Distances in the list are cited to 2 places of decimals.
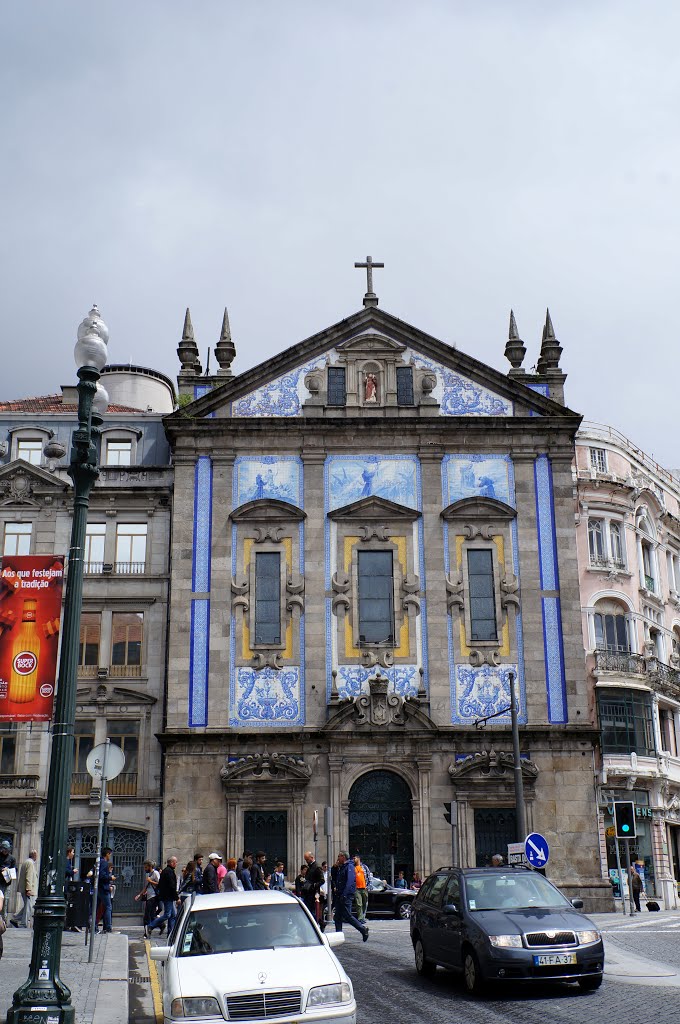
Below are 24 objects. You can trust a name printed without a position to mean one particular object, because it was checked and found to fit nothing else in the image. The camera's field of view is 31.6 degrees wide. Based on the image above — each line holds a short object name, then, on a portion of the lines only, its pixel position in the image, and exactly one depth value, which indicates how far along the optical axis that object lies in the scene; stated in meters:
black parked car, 33.78
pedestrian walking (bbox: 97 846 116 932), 28.28
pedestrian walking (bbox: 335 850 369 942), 25.05
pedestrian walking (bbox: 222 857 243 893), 27.07
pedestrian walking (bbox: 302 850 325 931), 25.84
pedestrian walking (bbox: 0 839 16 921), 17.67
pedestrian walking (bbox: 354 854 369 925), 29.33
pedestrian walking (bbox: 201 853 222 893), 27.26
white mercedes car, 11.78
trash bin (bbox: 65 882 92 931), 19.72
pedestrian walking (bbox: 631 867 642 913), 39.45
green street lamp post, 12.81
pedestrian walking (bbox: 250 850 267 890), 30.17
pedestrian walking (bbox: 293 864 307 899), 26.69
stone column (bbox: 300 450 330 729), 38.16
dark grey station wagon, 15.84
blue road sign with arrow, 27.53
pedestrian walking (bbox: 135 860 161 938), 28.66
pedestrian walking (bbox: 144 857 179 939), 26.31
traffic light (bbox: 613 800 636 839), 30.53
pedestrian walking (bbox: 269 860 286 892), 31.19
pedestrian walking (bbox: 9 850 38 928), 32.34
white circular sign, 20.36
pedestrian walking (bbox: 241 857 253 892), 28.58
